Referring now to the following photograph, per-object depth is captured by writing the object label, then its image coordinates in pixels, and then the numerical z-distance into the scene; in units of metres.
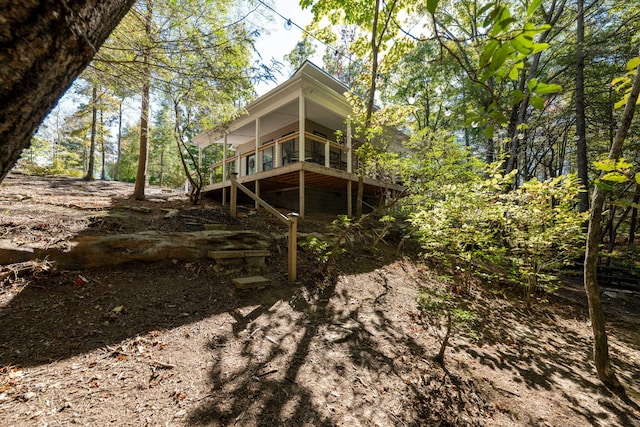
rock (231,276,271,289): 4.23
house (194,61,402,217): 8.30
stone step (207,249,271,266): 4.69
